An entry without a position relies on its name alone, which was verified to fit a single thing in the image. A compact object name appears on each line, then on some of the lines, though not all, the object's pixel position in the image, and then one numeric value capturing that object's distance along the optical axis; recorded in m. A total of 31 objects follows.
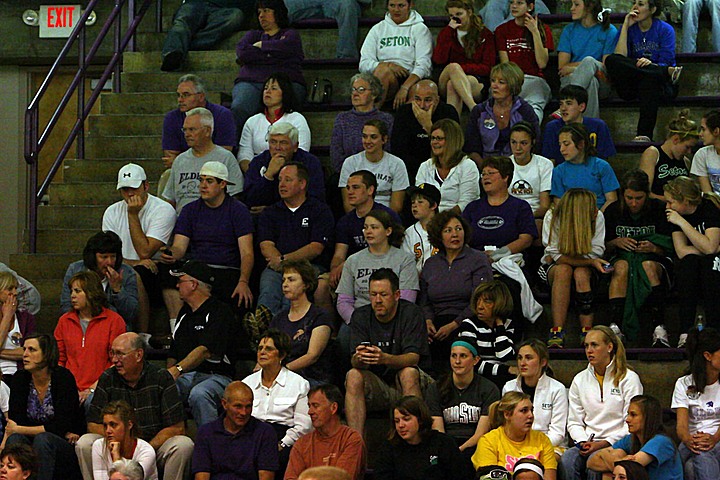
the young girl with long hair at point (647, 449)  14.13
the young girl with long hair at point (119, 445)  14.81
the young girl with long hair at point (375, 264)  17.00
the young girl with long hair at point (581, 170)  18.42
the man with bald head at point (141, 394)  15.55
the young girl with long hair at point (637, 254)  16.95
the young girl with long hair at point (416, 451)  14.38
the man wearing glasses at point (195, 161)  18.97
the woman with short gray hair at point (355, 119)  19.52
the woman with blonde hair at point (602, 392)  15.02
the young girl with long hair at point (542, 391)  15.18
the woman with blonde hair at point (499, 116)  19.34
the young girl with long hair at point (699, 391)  15.01
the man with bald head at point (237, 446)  14.87
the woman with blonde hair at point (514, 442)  14.41
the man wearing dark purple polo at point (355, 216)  17.83
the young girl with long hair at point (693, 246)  16.64
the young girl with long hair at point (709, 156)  18.41
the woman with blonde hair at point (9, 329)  16.86
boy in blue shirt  19.20
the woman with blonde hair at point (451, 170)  18.50
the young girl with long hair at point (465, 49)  20.45
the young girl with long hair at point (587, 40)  20.70
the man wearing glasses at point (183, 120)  19.67
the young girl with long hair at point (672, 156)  19.00
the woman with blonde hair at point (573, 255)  16.92
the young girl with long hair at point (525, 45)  20.45
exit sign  25.08
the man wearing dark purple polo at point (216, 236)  17.78
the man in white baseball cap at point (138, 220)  18.20
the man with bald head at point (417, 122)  19.48
